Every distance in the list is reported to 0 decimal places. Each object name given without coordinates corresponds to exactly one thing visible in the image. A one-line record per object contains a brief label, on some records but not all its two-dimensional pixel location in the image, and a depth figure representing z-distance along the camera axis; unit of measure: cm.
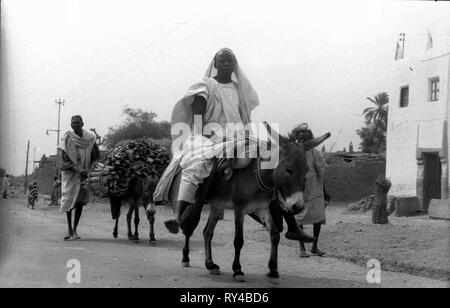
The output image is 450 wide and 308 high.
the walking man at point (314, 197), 938
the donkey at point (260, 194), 622
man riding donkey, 711
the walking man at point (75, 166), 1128
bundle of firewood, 1103
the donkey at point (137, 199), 1082
